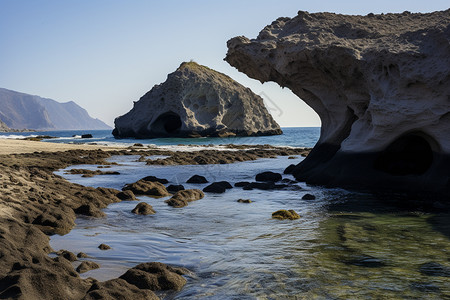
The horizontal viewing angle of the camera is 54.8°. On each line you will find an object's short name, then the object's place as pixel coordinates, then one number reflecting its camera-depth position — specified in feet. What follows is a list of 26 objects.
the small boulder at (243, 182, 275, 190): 51.47
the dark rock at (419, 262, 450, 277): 20.23
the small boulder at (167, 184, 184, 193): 49.21
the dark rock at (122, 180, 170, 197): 45.14
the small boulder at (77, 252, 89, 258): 21.34
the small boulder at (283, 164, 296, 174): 69.79
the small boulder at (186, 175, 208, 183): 57.77
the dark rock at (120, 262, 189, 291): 17.80
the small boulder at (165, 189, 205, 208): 38.86
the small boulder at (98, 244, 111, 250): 23.35
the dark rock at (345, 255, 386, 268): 21.50
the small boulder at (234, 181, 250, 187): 54.39
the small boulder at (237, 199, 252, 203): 41.45
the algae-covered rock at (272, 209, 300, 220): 33.63
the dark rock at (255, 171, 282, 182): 60.23
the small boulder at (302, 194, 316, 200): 43.62
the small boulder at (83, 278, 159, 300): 15.34
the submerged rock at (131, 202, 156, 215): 34.19
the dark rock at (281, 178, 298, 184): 57.58
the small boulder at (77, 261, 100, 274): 19.20
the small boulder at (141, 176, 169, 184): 56.59
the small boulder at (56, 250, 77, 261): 20.60
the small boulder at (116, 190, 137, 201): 41.03
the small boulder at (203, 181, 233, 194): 49.06
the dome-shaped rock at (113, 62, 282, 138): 218.59
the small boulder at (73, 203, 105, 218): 32.55
